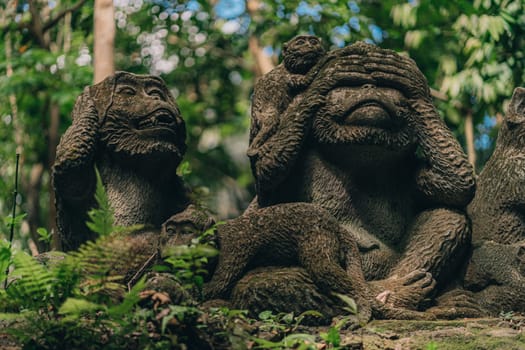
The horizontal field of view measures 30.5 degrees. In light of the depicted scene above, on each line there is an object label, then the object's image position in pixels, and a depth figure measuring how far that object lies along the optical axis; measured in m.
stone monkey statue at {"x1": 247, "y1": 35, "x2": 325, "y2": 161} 7.01
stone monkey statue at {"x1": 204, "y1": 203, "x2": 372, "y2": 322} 5.99
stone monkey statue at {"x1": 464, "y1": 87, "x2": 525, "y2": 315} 6.40
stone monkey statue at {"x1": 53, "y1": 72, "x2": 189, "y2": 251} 6.71
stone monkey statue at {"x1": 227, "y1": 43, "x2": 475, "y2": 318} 6.57
